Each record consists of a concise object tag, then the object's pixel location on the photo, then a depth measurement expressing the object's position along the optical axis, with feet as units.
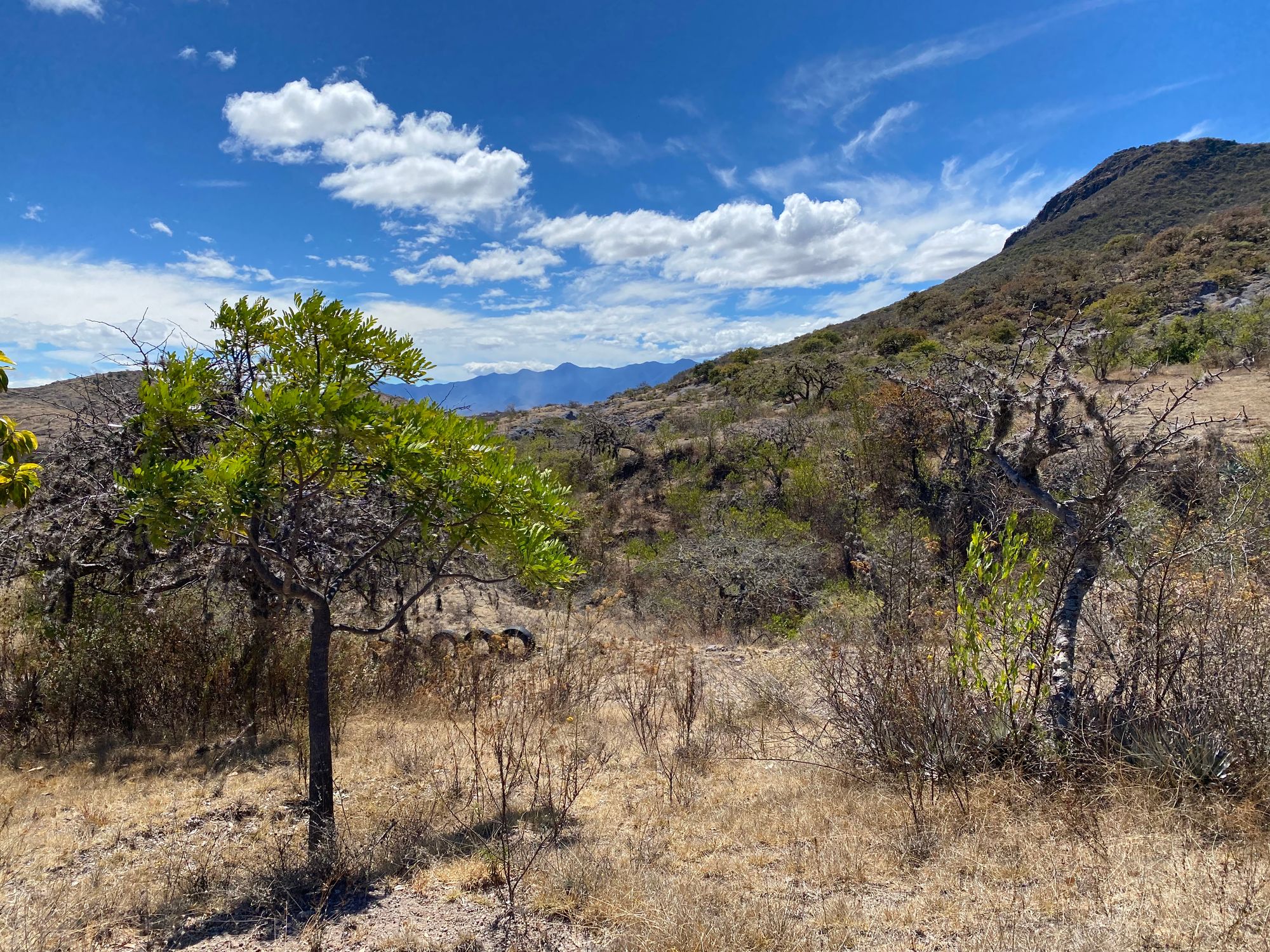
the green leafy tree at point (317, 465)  9.35
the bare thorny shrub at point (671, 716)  17.46
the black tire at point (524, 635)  30.16
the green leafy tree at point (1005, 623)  12.49
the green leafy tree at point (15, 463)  6.98
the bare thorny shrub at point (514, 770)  12.89
